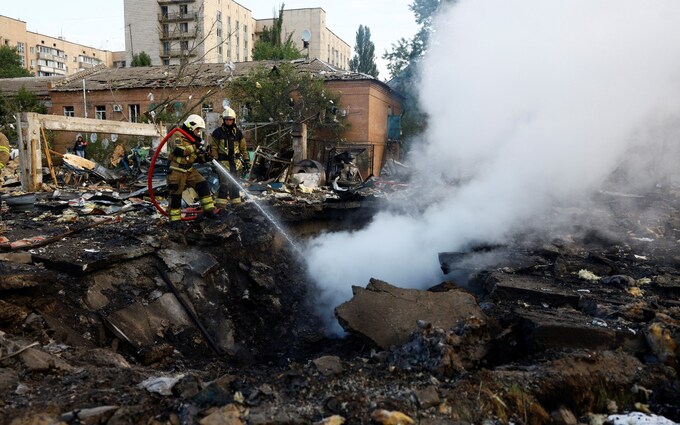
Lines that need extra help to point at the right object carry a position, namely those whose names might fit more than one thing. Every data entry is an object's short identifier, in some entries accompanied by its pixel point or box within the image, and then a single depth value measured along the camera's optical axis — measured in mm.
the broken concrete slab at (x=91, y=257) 4629
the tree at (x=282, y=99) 19812
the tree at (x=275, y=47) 32094
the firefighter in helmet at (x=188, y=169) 6410
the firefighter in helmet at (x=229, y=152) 7707
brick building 21062
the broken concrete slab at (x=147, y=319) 4367
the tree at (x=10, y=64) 38484
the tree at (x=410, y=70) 19203
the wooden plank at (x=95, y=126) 9477
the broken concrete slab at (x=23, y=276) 3966
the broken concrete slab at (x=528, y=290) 4445
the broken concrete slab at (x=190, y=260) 5422
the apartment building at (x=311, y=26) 51312
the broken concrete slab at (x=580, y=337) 3457
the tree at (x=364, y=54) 47594
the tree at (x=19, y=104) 23969
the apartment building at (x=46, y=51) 56847
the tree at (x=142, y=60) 35228
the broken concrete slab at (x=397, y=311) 3891
